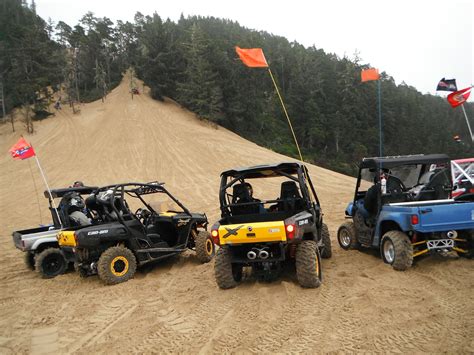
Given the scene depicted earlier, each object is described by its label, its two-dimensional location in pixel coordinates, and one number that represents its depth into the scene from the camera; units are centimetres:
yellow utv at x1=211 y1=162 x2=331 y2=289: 534
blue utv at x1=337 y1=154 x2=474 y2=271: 581
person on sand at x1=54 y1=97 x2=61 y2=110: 4281
